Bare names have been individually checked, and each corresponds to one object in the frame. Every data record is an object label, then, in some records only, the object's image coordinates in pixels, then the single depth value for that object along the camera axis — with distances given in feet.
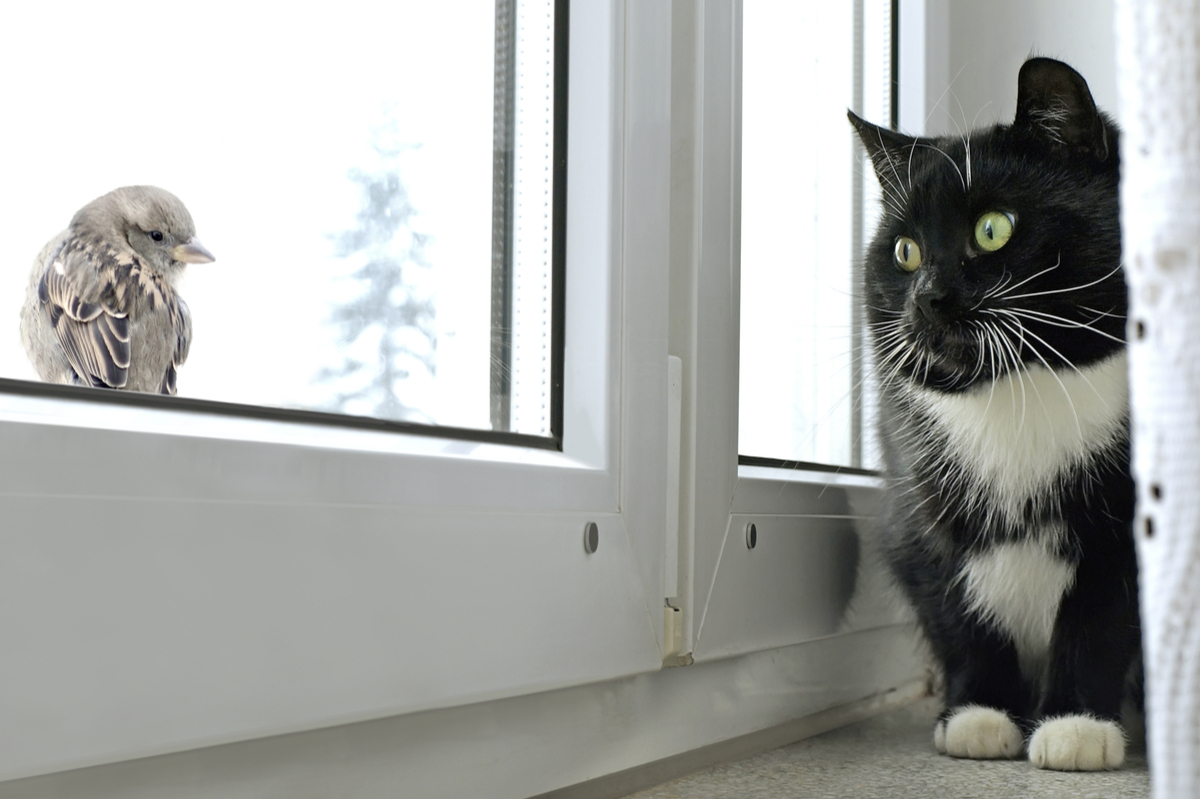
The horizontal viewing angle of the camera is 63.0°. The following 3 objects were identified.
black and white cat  2.40
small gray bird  1.45
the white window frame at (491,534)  1.26
